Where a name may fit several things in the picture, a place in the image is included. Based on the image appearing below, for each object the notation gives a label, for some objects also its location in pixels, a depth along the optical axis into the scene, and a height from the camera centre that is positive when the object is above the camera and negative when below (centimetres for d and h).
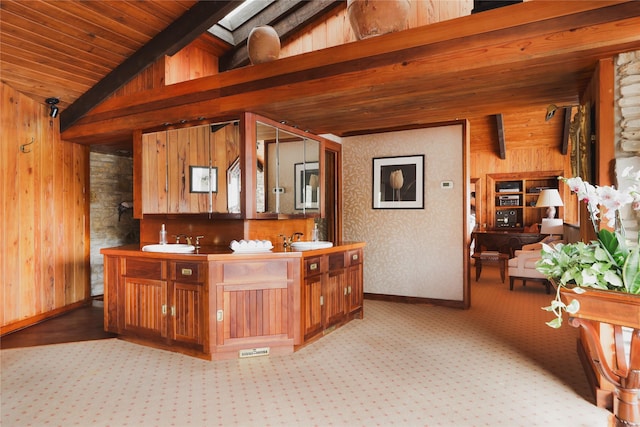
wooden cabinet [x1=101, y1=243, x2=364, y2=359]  325 -76
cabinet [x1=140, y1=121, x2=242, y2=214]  388 +44
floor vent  332 -118
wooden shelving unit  852 +24
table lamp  712 +18
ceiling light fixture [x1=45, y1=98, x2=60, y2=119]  446 +123
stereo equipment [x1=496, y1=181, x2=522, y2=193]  865 +50
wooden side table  633 -76
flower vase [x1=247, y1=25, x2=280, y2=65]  359 +150
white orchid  139 -19
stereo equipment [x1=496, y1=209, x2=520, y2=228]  873 -19
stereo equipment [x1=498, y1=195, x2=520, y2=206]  866 +20
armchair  573 -84
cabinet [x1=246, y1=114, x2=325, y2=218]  386 +44
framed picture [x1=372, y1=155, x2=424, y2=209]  529 +38
